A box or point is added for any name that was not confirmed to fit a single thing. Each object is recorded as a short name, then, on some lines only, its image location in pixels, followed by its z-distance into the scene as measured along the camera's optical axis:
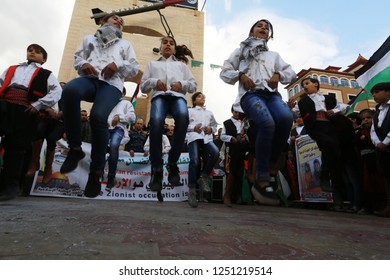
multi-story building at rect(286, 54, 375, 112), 33.91
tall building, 14.37
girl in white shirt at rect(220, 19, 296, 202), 2.73
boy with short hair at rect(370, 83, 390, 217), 3.96
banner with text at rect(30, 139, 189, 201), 6.01
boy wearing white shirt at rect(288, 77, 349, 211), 4.41
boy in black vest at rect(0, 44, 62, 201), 3.59
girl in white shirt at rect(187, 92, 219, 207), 4.72
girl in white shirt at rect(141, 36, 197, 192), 3.18
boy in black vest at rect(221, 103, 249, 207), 5.14
